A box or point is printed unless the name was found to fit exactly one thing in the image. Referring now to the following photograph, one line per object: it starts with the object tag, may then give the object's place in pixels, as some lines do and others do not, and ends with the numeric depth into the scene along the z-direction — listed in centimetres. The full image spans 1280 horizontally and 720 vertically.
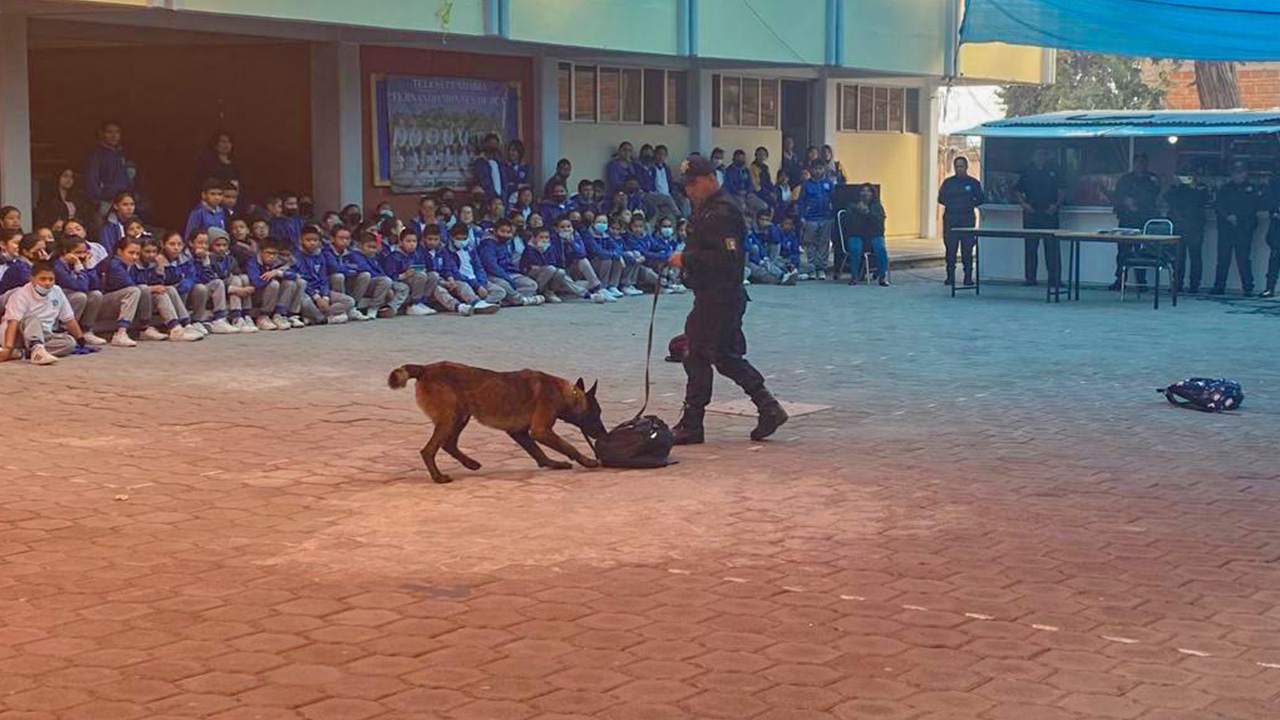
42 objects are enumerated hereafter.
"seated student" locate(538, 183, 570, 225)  2114
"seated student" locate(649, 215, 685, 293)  2159
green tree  3994
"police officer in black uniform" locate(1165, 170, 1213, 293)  2089
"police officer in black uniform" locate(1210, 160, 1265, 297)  2055
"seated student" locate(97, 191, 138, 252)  1596
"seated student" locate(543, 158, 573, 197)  2205
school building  1798
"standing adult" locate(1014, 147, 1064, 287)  2214
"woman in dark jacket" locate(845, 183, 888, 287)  2289
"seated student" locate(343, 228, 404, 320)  1767
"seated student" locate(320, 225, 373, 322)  1748
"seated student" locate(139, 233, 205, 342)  1528
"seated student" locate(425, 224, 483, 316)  1836
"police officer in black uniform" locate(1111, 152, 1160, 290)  2130
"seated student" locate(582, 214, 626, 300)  2070
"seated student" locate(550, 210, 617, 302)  2027
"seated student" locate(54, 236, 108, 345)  1463
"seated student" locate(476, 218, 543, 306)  1925
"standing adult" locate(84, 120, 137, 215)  1789
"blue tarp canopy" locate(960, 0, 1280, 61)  775
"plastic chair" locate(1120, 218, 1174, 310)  1989
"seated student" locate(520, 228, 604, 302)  1975
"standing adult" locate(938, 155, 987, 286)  2242
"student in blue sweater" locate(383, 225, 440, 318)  1814
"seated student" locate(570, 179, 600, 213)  2167
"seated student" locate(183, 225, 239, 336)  1577
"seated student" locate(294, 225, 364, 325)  1695
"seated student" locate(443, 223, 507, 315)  1869
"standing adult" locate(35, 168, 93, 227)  1720
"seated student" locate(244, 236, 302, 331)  1644
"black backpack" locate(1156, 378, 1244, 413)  1118
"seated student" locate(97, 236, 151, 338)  1486
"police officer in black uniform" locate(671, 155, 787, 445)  988
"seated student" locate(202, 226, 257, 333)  1600
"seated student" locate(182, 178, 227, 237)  1698
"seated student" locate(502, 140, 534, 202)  2212
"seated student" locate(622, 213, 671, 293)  2133
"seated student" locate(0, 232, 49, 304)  1430
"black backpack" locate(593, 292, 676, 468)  902
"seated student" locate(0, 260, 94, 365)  1366
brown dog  853
